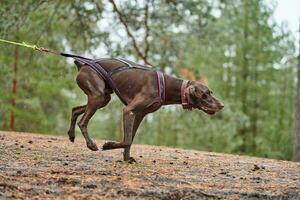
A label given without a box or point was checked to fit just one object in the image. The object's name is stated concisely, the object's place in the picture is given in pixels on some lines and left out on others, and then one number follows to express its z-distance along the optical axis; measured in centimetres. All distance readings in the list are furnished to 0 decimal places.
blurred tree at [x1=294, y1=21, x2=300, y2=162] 1147
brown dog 622
